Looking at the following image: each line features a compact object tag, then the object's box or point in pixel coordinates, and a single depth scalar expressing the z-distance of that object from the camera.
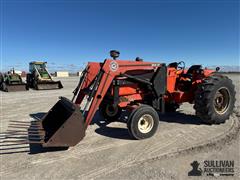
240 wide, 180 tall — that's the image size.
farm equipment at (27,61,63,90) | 14.23
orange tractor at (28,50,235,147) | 3.76
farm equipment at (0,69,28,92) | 13.32
